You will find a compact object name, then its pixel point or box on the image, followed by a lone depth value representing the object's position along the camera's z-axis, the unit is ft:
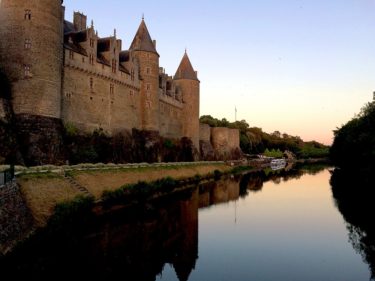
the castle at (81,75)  77.05
